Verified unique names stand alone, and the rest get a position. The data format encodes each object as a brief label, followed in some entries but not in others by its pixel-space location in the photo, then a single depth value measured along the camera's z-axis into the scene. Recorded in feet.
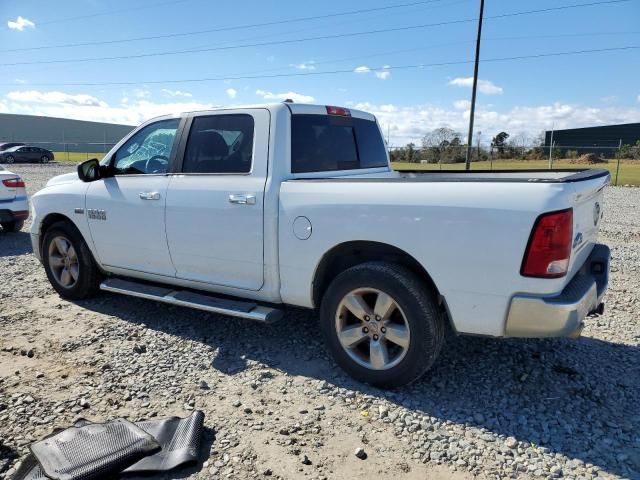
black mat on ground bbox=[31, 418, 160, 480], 8.35
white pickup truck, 9.33
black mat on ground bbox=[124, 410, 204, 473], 8.64
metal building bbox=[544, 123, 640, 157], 196.75
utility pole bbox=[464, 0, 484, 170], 77.66
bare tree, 88.22
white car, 28.60
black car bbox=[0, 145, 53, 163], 115.55
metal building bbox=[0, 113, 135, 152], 203.72
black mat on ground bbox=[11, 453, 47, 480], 8.37
